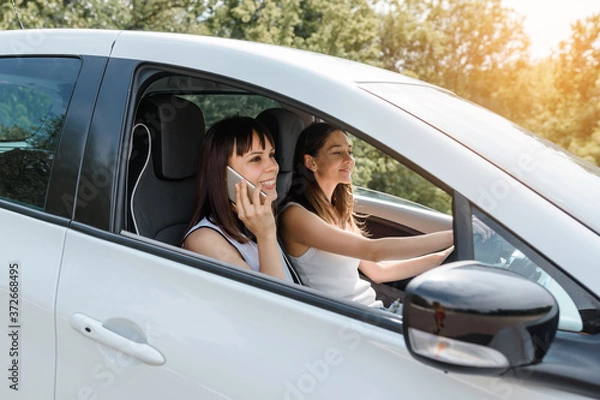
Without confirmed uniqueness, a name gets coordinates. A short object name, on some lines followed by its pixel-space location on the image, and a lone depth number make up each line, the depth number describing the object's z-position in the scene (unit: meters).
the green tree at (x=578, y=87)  19.42
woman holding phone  1.86
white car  1.07
